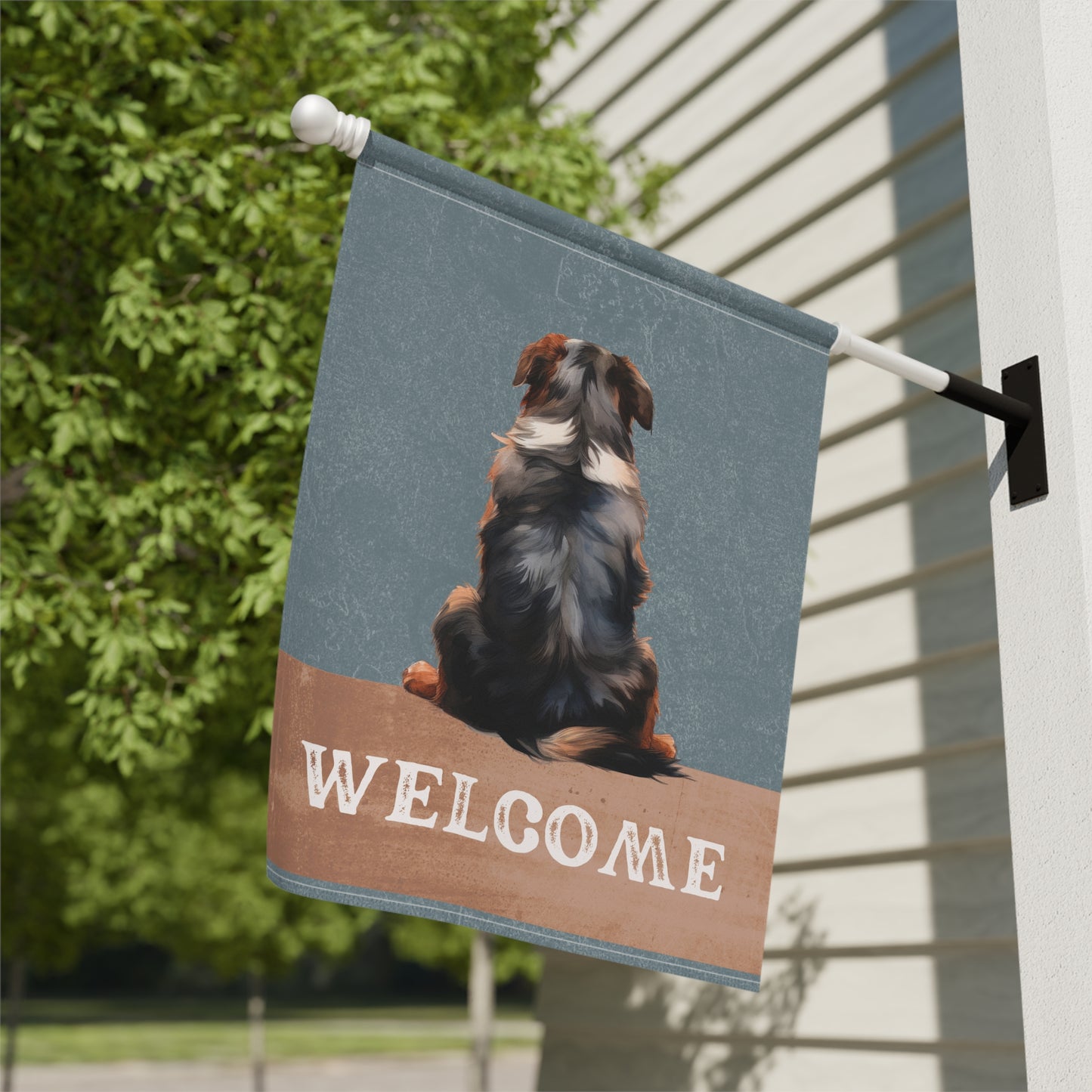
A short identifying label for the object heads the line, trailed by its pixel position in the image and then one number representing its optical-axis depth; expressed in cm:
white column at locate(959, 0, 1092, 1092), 265
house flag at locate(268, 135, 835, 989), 233
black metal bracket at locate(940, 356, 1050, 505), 288
